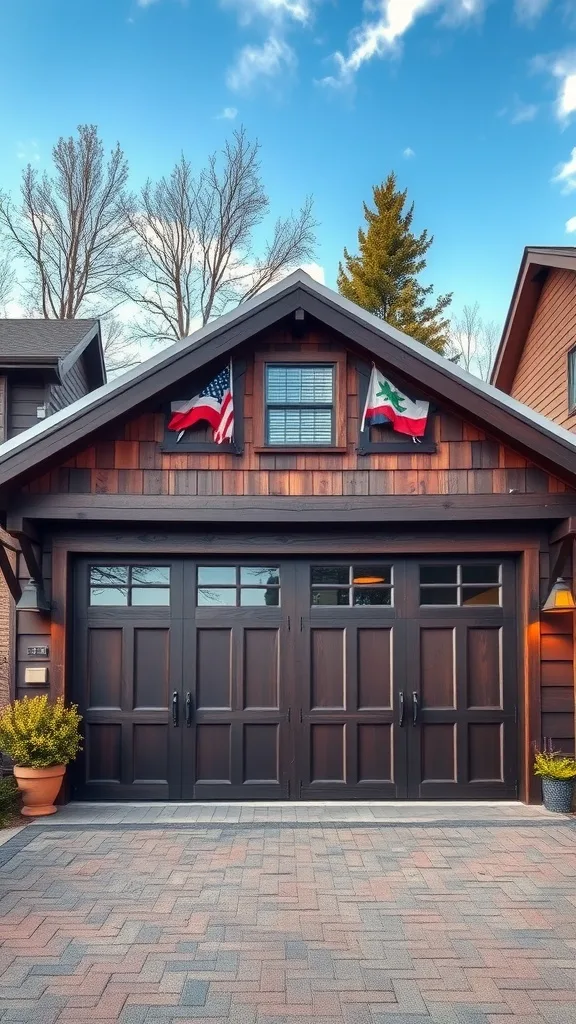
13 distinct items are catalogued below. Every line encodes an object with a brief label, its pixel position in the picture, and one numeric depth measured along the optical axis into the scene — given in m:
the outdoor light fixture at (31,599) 7.04
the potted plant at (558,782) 6.99
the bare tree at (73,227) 19.88
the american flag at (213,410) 7.28
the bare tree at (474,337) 26.97
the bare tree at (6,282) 19.70
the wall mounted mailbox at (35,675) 7.24
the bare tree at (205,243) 19.98
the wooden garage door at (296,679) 7.43
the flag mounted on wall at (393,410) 7.32
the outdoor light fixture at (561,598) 7.04
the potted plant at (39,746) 6.77
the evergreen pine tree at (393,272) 23.88
